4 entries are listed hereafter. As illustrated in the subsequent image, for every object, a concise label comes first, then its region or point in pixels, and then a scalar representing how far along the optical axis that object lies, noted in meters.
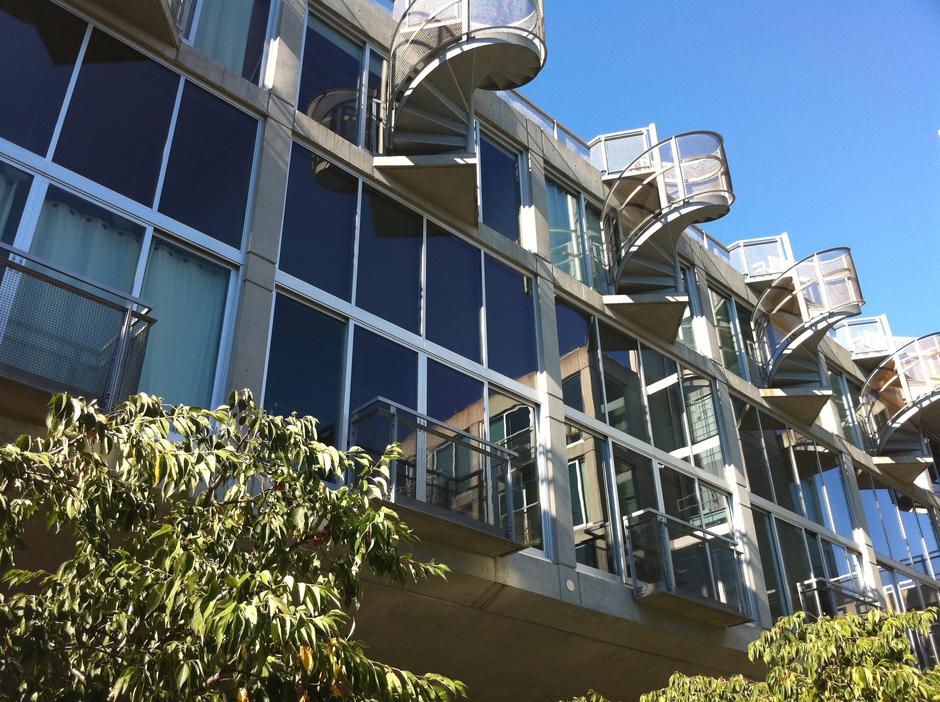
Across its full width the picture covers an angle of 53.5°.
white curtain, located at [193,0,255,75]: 13.03
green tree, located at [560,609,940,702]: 8.81
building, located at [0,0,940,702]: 10.53
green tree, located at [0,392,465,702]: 5.20
